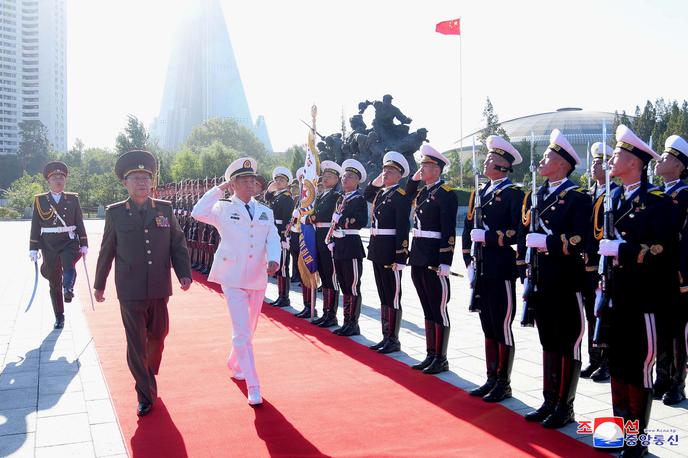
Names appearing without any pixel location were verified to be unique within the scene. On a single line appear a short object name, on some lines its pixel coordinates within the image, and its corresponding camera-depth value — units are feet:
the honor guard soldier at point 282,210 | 32.04
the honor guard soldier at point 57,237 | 26.22
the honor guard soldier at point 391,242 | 21.56
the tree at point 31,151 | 300.81
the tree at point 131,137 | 194.80
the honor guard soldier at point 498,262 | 16.47
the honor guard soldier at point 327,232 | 26.86
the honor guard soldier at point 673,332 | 16.14
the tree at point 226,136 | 280.51
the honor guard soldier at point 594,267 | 14.16
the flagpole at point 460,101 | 106.81
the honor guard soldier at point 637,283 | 12.76
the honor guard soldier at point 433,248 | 19.04
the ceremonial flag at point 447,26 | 97.25
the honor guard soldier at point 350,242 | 24.82
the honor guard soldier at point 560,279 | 14.51
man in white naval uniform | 16.88
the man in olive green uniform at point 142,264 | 15.90
